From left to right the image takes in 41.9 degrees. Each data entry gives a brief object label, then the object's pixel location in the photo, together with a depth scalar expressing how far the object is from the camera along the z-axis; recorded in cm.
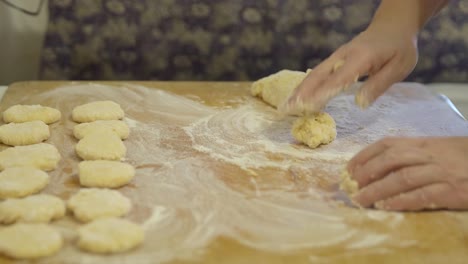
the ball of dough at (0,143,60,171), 147
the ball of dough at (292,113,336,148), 166
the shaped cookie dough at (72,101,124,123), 178
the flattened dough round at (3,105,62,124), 176
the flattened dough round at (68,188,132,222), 126
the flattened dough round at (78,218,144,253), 115
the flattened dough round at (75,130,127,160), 153
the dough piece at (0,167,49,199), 133
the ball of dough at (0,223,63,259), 113
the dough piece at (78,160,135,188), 140
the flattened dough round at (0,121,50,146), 162
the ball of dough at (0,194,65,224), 123
